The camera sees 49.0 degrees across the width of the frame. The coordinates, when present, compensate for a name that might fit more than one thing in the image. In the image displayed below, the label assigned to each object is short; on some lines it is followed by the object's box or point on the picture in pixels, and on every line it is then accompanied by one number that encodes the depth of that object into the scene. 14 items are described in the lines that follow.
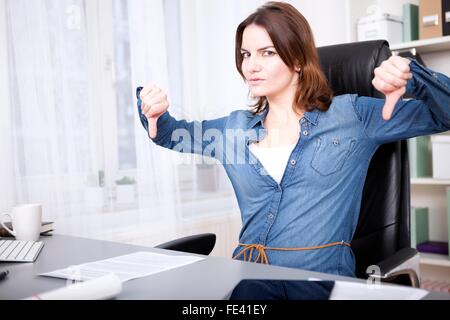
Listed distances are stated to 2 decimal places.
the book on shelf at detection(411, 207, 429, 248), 2.42
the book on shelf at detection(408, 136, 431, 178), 2.38
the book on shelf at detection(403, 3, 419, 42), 2.47
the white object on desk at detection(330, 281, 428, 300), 0.70
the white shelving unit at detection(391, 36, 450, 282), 2.54
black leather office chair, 1.29
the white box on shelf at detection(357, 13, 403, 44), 2.42
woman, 1.23
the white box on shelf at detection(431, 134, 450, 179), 2.27
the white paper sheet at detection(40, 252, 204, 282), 0.88
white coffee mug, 1.31
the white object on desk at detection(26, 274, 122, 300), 0.70
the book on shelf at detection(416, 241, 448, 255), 2.40
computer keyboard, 1.05
